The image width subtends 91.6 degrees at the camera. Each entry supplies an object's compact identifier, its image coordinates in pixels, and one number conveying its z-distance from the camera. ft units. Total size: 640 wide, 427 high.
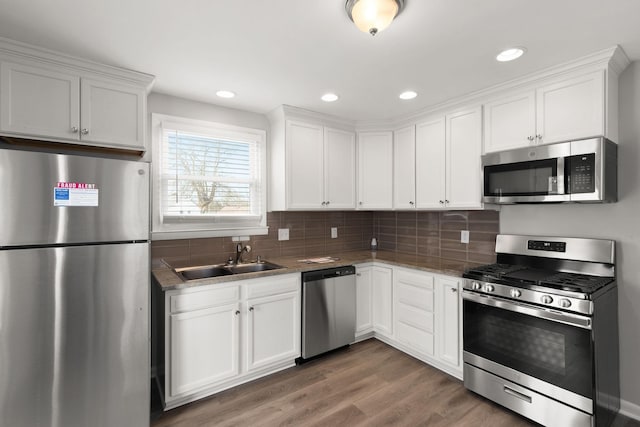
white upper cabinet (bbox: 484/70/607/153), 6.68
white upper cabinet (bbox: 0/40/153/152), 6.02
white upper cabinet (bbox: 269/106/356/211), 10.10
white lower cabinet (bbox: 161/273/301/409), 7.25
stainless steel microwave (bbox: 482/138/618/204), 6.57
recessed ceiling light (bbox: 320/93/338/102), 8.90
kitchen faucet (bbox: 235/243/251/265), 9.86
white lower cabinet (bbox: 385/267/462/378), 8.47
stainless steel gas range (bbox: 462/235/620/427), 6.06
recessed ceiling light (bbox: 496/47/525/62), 6.38
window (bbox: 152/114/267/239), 8.97
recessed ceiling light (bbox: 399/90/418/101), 8.80
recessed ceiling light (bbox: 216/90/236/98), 8.61
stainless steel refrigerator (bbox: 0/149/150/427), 5.31
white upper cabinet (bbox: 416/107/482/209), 8.89
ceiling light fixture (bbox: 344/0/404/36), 4.68
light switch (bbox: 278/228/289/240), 11.03
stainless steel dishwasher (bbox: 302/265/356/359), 9.27
